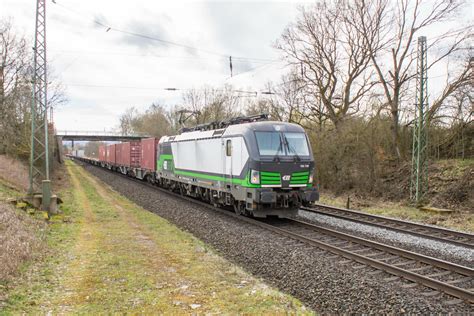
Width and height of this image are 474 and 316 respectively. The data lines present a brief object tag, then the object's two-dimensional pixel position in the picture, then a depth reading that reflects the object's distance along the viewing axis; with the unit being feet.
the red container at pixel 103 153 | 151.47
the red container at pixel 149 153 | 78.44
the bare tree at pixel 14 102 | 93.20
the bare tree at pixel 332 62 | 78.38
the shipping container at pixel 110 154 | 131.13
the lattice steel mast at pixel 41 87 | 42.78
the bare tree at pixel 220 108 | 156.56
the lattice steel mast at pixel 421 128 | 50.39
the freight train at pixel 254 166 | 37.68
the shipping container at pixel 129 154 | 96.12
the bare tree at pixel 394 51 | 67.82
